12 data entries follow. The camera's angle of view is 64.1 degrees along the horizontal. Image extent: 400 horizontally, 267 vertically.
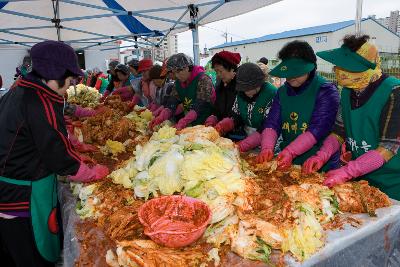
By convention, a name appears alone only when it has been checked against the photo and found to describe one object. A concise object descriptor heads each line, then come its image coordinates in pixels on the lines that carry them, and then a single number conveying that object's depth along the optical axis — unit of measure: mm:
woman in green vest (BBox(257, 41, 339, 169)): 2609
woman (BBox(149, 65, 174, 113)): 4945
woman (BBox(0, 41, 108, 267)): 2115
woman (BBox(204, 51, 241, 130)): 3643
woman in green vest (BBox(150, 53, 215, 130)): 4059
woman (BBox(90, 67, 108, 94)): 10320
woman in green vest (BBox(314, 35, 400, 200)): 2102
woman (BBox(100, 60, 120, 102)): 7535
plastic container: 1539
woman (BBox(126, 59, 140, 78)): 6445
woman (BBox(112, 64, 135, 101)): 6641
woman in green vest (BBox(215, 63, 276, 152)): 3174
